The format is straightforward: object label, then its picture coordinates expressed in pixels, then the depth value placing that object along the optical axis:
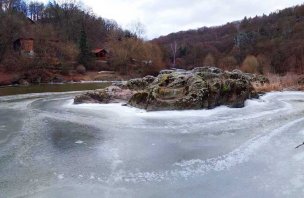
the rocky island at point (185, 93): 10.97
